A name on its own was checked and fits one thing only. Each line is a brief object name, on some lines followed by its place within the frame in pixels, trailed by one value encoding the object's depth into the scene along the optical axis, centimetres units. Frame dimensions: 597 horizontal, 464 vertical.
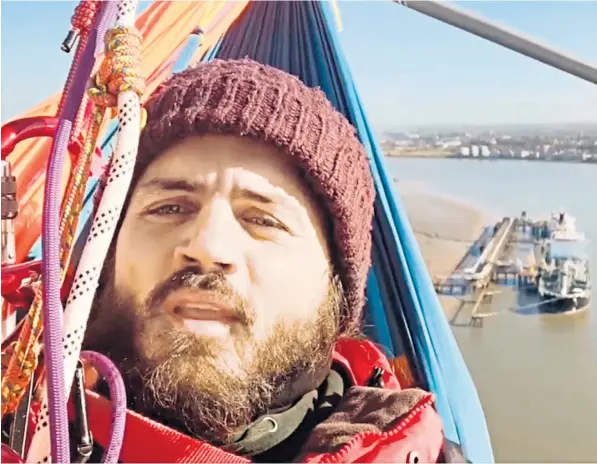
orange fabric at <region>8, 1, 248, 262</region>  107
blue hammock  105
